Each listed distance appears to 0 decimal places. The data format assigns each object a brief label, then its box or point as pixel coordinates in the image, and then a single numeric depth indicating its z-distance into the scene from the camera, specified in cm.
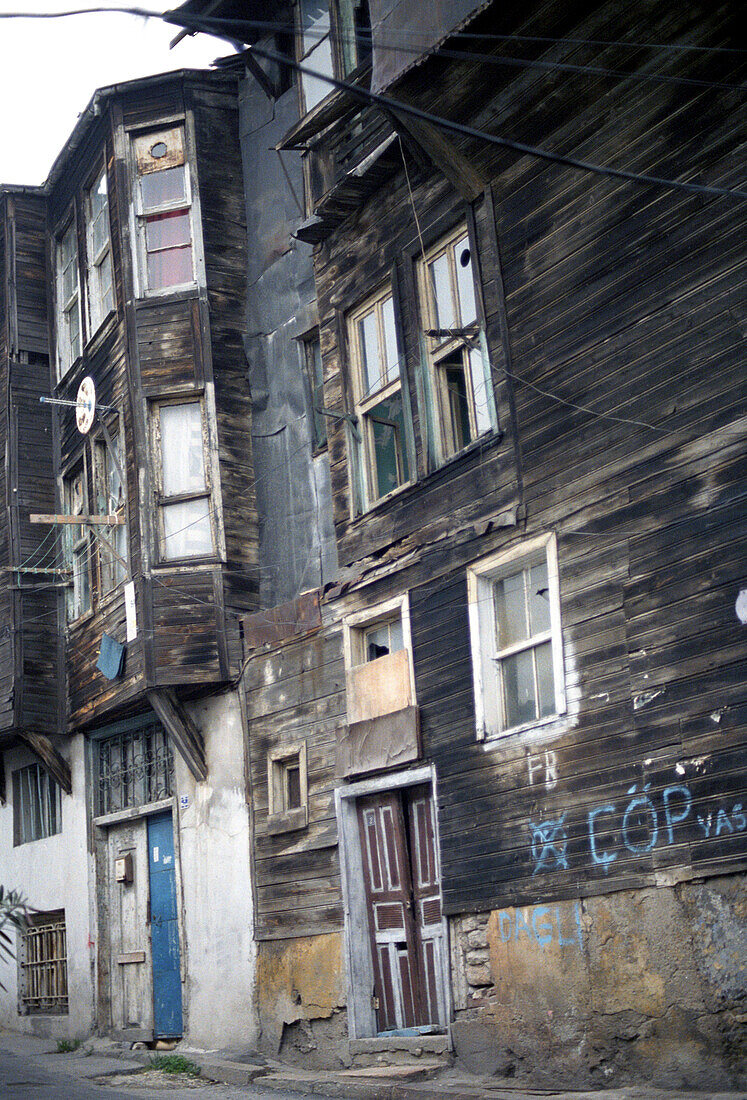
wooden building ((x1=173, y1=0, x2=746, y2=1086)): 905
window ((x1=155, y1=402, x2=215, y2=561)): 1587
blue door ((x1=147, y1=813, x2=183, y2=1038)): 1581
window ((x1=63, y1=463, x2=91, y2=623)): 1836
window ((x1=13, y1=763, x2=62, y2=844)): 1961
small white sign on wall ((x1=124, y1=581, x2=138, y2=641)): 1577
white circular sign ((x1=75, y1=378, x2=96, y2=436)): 1766
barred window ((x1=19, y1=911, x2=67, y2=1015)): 1853
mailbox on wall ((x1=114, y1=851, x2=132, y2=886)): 1706
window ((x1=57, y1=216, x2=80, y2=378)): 1930
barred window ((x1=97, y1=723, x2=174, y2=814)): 1673
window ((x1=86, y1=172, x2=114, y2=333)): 1798
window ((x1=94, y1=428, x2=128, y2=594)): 1703
